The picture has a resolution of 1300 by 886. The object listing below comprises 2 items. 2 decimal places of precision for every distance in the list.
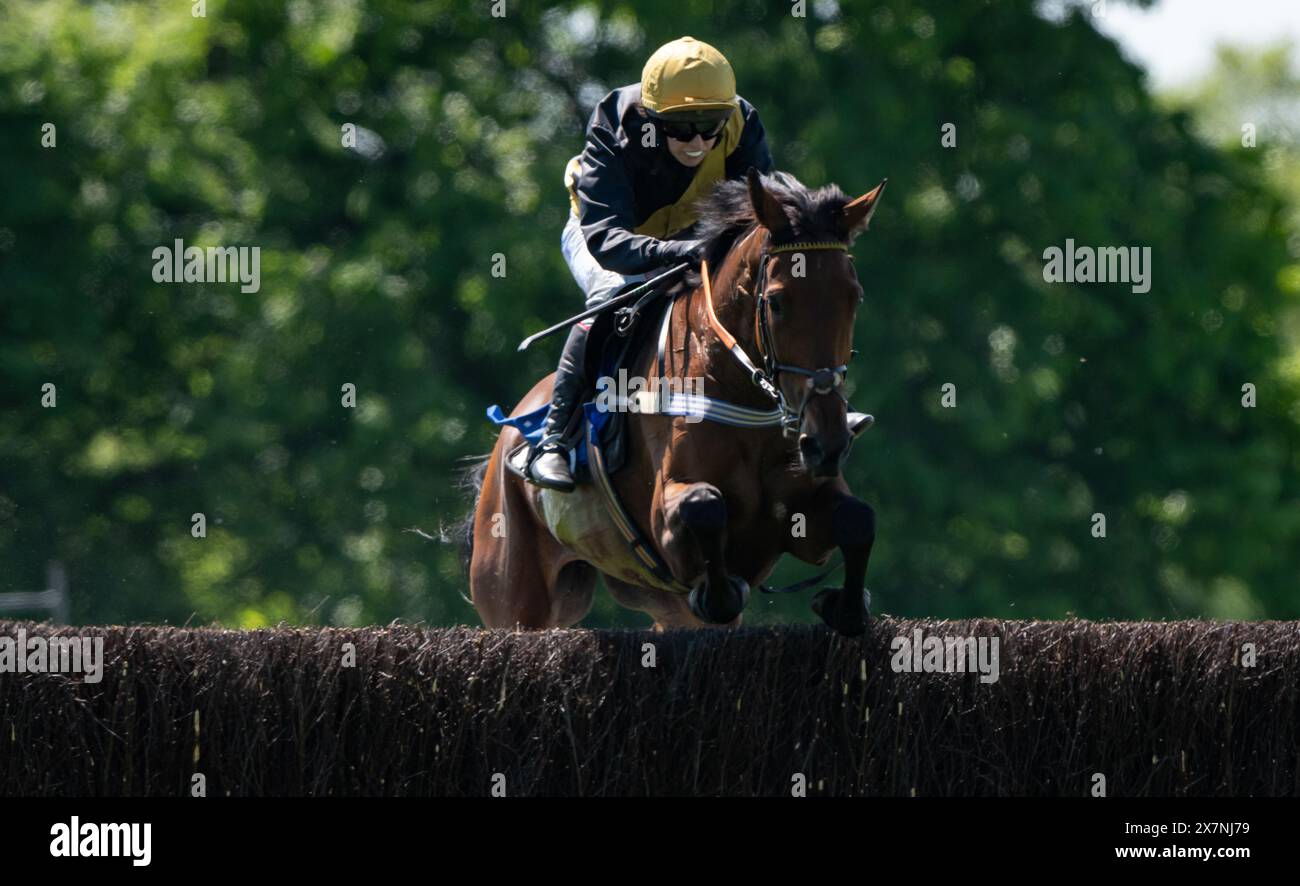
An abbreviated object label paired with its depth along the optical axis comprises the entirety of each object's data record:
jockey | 16.45
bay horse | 14.34
